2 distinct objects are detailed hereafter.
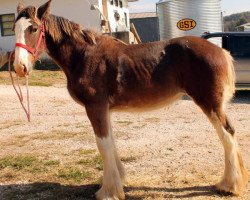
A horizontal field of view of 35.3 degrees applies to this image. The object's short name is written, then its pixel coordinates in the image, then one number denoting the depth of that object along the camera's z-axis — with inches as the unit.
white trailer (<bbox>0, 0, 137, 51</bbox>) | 824.3
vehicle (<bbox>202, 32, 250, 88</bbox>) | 445.7
